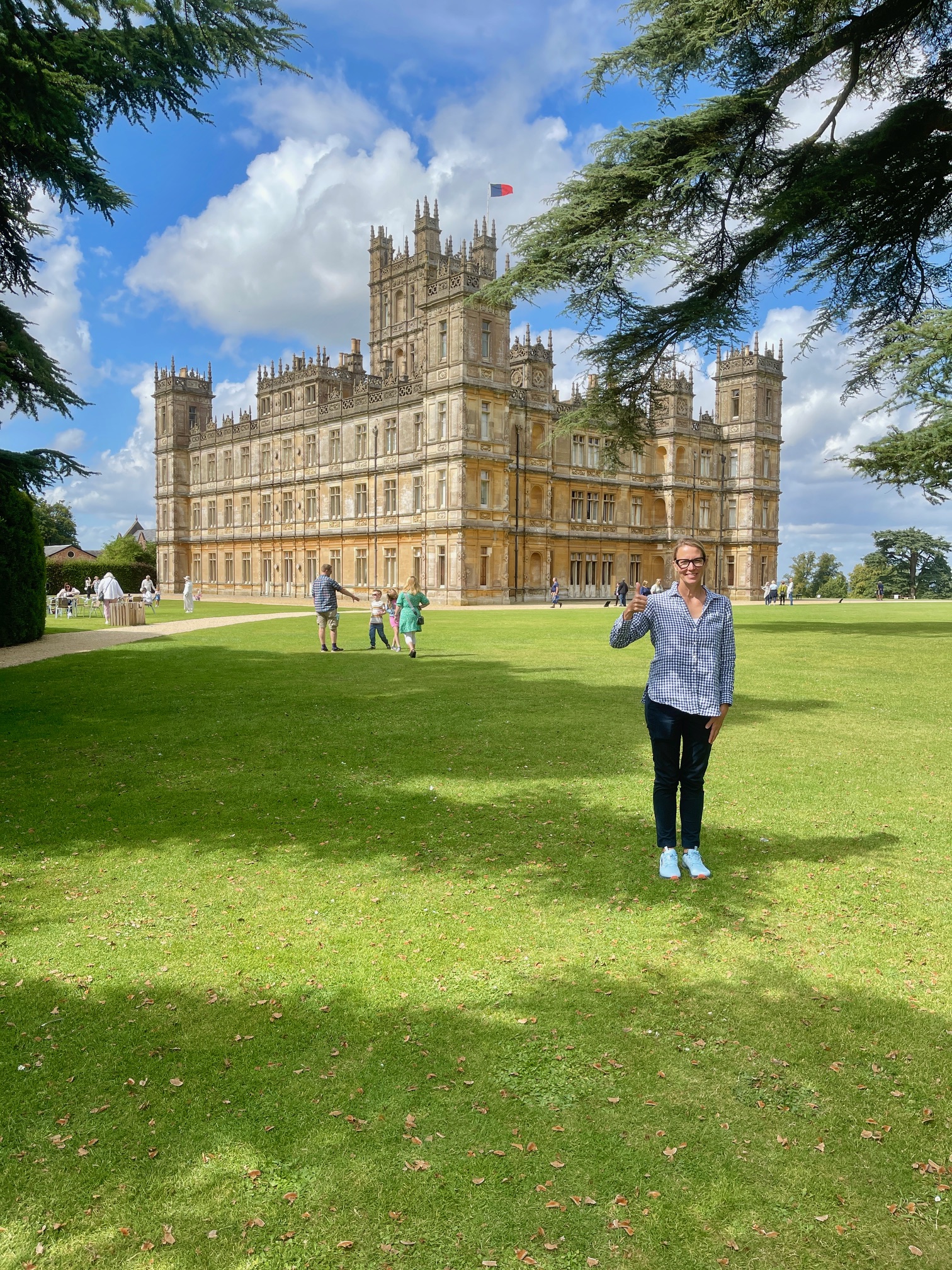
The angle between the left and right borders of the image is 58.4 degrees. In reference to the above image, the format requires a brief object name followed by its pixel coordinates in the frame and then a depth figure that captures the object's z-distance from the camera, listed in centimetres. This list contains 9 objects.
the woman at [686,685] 513
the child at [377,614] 1927
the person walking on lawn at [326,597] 1781
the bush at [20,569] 1938
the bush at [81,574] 5516
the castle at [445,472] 4628
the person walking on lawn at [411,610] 1655
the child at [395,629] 1811
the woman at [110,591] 2836
